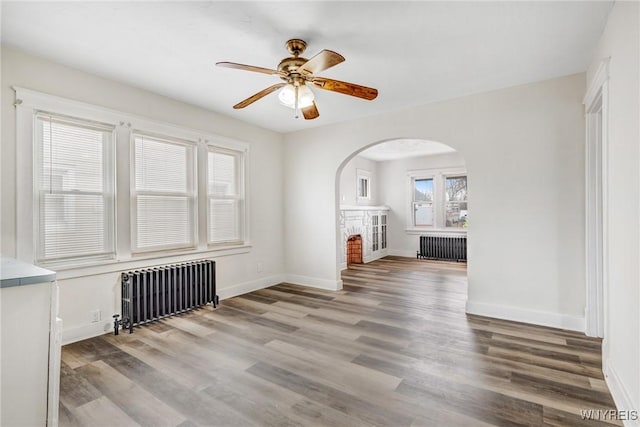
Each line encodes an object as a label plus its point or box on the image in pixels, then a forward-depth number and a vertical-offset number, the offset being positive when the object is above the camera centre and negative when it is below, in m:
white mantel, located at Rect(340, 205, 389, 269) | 6.79 -0.35
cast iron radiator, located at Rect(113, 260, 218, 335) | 3.28 -0.93
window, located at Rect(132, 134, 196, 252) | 3.52 +0.23
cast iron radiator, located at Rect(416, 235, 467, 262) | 7.39 -0.92
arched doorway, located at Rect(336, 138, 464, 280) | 7.35 +0.23
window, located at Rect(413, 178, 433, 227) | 8.15 +0.26
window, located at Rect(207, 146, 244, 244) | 4.36 +0.26
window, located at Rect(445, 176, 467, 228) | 7.72 +0.24
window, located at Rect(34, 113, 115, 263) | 2.81 +0.24
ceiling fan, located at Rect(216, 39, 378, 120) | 2.36 +1.10
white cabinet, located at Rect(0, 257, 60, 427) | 1.33 -0.62
